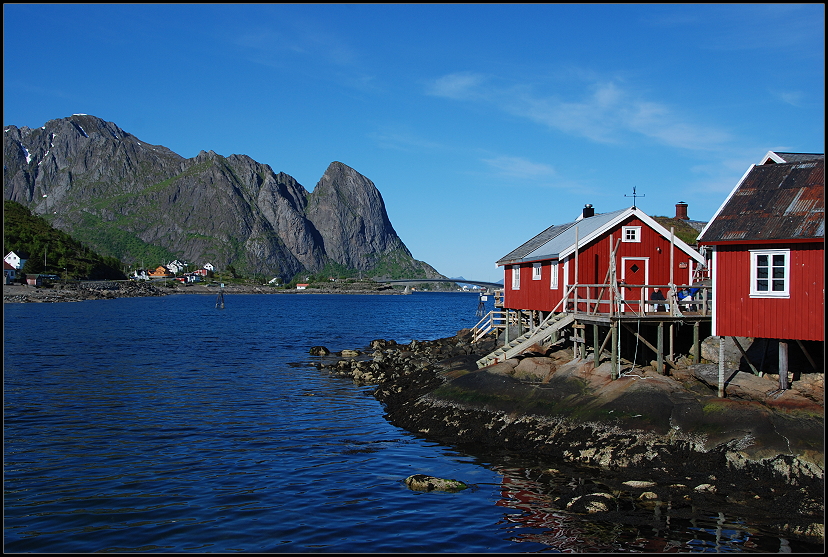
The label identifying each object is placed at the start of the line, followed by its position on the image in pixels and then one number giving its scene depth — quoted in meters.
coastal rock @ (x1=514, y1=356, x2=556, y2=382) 24.97
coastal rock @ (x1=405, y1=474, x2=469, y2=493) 16.98
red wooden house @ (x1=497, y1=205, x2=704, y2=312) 29.42
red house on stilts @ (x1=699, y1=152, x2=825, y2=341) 19.09
